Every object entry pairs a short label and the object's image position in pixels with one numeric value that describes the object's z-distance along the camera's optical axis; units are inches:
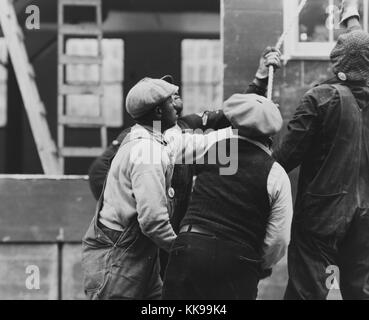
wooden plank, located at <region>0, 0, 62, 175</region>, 650.7
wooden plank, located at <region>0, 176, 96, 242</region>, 626.1
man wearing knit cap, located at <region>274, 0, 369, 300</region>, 466.6
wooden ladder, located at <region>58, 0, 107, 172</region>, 665.9
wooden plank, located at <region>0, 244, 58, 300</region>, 625.5
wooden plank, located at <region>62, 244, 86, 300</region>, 629.6
